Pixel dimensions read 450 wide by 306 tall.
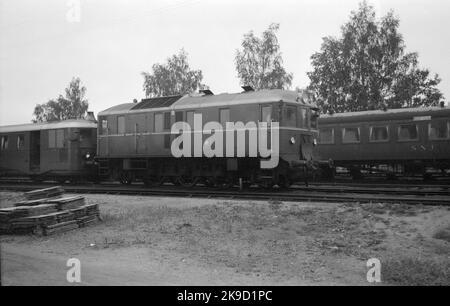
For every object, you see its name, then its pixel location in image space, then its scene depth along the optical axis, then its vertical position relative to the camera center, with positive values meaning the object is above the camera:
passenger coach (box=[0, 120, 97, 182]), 21.16 +0.54
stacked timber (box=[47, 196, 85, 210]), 10.19 -0.96
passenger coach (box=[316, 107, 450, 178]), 20.58 +1.00
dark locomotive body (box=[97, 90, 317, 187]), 15.69 +0.94
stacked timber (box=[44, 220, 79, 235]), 9.34 -1.44
